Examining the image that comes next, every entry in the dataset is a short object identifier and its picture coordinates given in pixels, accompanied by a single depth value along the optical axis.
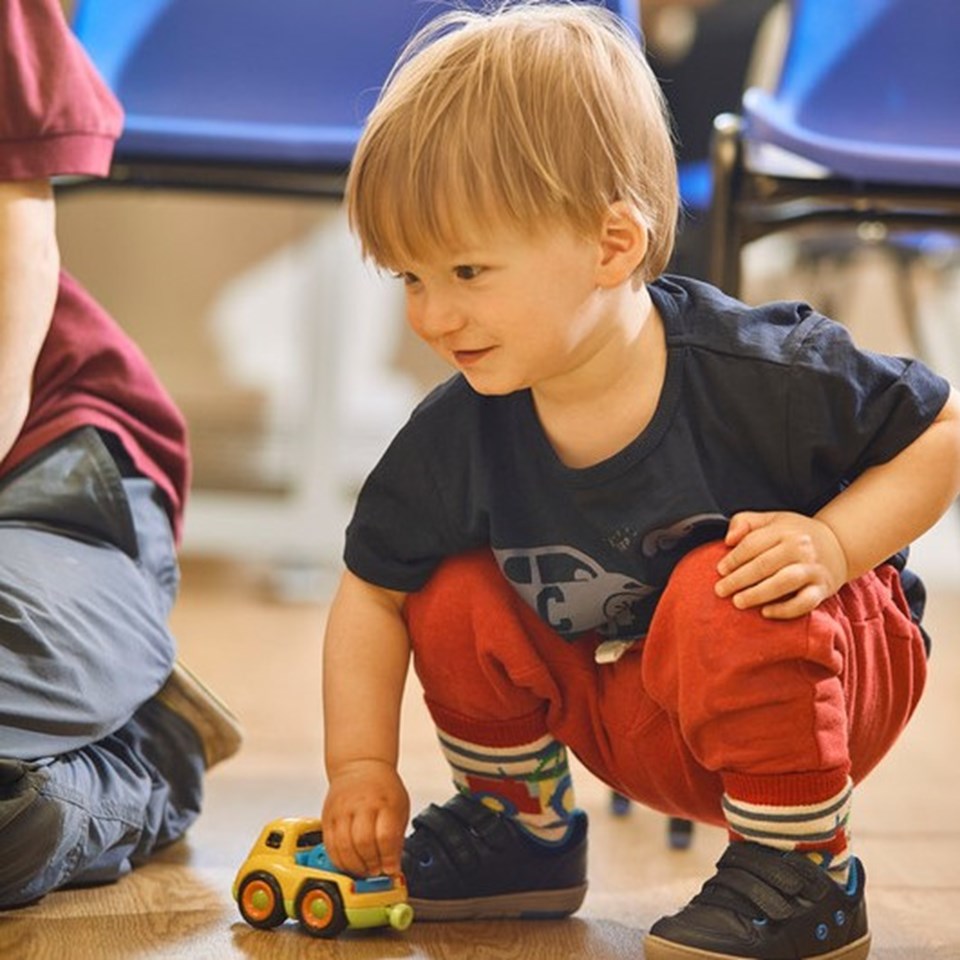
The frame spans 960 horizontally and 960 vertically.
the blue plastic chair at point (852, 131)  2.45
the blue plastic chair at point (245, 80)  2.61
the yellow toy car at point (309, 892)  2.08
